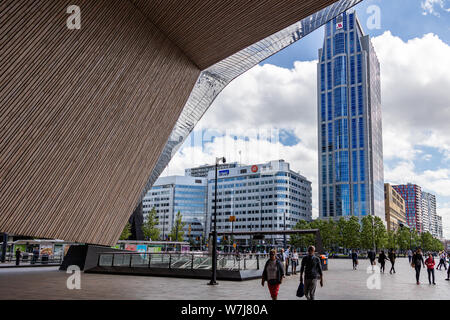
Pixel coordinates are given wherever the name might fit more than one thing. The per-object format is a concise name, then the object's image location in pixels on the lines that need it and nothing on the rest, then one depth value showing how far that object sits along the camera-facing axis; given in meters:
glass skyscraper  118.06
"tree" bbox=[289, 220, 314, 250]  75.44
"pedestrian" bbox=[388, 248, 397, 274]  25.83
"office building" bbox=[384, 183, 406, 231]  138.00
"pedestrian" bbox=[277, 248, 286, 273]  24.16
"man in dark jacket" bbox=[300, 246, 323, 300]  9.25
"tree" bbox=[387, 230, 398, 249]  90.85
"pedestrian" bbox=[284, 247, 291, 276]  23.10
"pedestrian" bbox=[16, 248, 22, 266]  28.05
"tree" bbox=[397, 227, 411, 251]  99.75
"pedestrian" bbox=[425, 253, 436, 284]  17.11
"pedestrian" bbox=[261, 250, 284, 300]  9.40
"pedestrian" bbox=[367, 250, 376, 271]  27.62
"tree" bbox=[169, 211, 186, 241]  80.56
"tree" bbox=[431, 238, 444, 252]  133.20
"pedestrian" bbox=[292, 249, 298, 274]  24.08
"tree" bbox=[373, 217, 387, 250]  77.31
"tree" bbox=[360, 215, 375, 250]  74.81
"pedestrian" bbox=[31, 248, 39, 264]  29.99
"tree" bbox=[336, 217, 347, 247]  74.75
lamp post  16.67
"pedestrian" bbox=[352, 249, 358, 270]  30.07
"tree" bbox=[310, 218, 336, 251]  75.25
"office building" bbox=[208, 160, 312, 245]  122.62
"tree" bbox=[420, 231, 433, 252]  120.03
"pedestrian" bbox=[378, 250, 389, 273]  25.23
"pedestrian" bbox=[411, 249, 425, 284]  17.20
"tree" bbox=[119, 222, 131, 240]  47.25
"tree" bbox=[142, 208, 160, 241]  65.81
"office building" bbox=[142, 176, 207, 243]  137.10
